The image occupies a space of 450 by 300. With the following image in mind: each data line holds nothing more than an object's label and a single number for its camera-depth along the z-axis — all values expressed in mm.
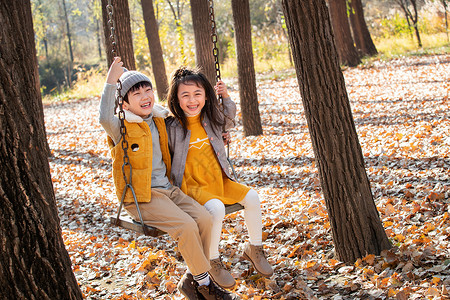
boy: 3199
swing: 3072
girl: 3473
